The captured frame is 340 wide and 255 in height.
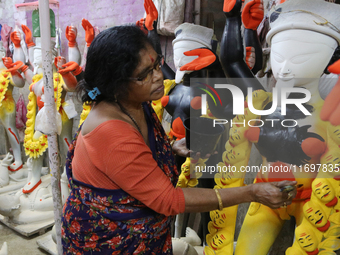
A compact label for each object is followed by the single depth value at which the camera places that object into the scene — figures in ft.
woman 2.77
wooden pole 4.20
